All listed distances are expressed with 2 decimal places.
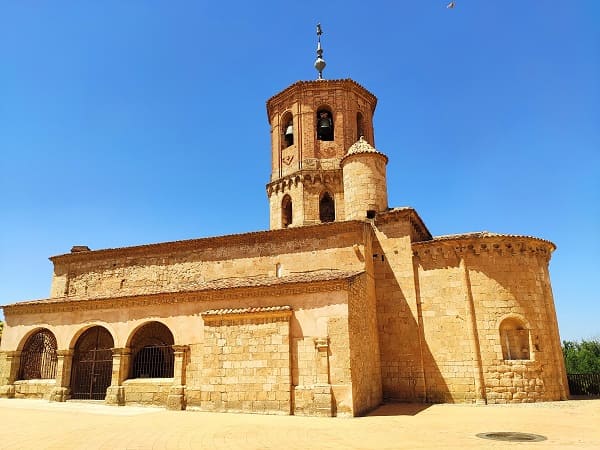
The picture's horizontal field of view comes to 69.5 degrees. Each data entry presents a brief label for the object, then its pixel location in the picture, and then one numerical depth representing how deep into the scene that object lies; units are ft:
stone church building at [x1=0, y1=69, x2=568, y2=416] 41.06
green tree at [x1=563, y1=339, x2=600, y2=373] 106.92
